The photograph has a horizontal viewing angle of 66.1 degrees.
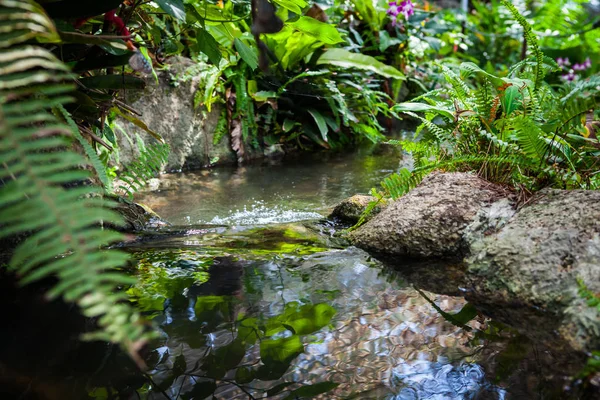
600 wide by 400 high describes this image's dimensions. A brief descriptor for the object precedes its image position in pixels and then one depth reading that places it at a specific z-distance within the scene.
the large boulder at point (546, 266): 1.29
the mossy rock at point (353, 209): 2.57
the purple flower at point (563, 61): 7.53
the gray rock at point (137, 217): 2.32
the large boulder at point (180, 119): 4.15
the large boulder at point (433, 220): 1.98
